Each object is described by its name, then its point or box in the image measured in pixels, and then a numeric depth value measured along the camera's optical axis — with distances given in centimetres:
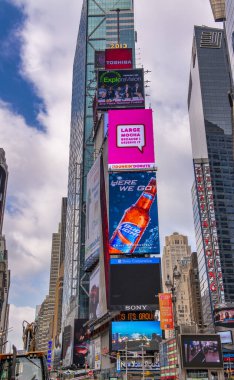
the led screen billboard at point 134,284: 7662
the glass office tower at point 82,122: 13450
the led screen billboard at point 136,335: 7512
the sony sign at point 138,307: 7625
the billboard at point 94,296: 8744
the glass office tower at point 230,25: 8021
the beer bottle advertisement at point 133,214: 8356
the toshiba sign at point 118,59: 11744
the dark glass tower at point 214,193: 15175
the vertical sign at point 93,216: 9081
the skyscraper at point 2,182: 18425
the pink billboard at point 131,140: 9081
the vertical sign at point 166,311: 5280
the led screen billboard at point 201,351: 6531
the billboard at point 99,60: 13450
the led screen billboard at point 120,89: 10925
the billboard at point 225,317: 11188
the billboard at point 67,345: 12875
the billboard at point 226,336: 10888
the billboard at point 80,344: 12188
